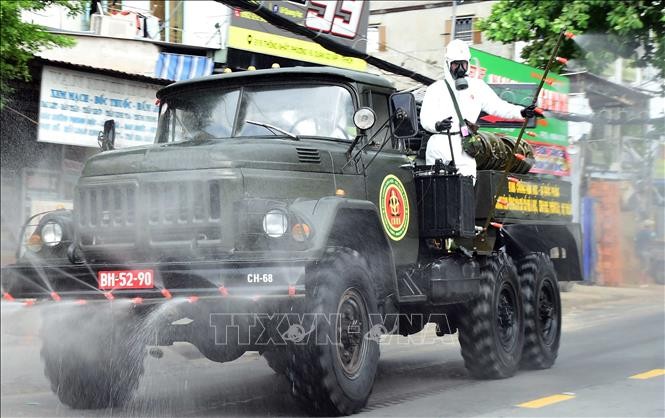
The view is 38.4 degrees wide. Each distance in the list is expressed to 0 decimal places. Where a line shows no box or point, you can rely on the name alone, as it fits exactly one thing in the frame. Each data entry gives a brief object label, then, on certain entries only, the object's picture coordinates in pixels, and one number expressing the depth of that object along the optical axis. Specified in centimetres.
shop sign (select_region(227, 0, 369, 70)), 2000
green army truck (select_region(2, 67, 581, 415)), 635
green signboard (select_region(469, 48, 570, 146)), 1681
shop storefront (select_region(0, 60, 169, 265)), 1391
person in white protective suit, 877
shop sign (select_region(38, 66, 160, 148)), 1402
